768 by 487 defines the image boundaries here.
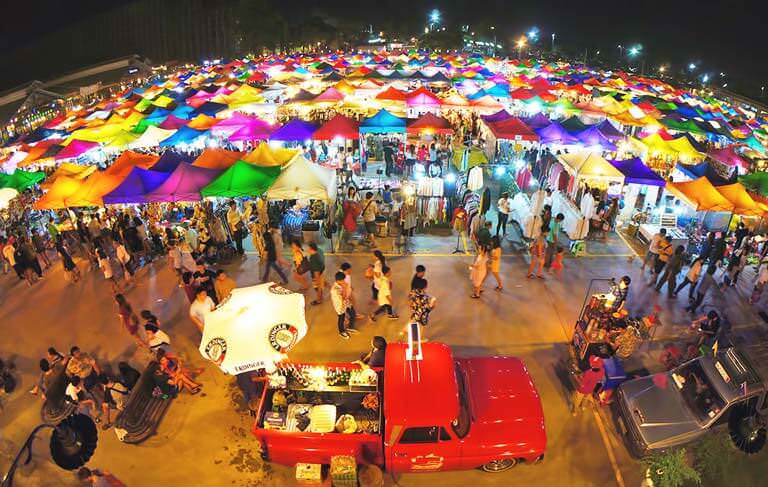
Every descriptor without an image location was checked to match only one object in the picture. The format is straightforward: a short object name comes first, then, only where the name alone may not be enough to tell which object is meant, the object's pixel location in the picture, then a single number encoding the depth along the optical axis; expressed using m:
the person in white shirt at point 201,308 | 7.83
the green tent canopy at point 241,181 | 11.55
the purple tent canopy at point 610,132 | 16.31
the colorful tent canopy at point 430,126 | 16.12
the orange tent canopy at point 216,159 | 13.09
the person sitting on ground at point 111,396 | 7.07
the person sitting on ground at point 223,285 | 8.55
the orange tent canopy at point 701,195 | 11.37
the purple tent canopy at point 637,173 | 12.67
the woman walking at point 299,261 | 9.57
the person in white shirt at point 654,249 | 10.49
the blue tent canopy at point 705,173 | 12.45
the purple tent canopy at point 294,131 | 15.87
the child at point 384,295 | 8.58
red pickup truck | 5.71
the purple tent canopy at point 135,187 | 11.44
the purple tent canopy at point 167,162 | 13.20
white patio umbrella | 5.92
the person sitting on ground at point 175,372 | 7.17
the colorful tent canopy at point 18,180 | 14.25
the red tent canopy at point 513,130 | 15.66
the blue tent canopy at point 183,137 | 16.55
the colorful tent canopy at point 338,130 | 15.62
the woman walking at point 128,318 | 8.01
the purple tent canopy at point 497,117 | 17.29
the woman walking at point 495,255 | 9.54
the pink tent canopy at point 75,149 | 15.64
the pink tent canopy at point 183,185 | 11.49
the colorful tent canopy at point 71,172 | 13.65
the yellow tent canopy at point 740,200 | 11.30
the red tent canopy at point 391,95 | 20.95
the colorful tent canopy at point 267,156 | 13.20
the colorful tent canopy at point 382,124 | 16.06
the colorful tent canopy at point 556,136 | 15.66
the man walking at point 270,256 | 10.45
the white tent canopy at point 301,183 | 11.43
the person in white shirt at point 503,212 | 12.52
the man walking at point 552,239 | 11.12
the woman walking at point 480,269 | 9.37
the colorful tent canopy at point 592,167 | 12.77
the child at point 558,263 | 10.73
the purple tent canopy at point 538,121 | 16.94
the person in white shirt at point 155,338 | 7.36
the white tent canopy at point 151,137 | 16.66
